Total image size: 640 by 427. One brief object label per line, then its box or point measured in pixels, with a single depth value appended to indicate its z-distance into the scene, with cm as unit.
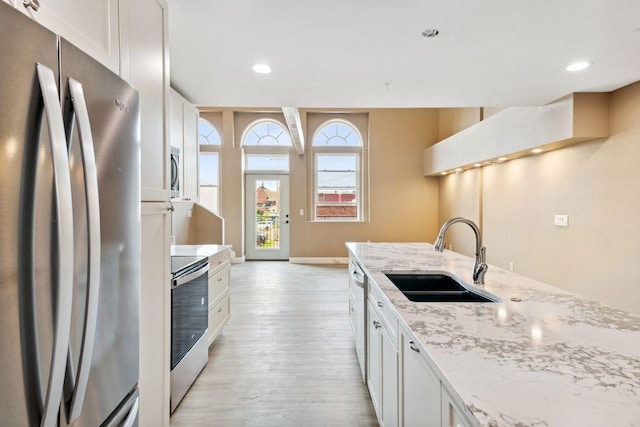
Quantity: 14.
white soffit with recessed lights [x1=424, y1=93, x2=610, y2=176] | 315
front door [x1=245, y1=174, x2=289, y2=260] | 734
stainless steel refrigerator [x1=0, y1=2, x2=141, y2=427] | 66
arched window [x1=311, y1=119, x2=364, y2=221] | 725
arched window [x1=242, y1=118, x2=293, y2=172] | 719
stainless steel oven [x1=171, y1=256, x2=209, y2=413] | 194
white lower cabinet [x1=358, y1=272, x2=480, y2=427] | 87
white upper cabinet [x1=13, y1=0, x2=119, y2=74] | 87
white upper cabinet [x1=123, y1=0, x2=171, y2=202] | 135
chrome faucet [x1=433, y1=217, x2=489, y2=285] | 167
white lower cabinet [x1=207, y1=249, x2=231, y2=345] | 267
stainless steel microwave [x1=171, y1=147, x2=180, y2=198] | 242
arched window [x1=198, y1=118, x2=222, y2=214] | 712
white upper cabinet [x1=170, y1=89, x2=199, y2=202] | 283
